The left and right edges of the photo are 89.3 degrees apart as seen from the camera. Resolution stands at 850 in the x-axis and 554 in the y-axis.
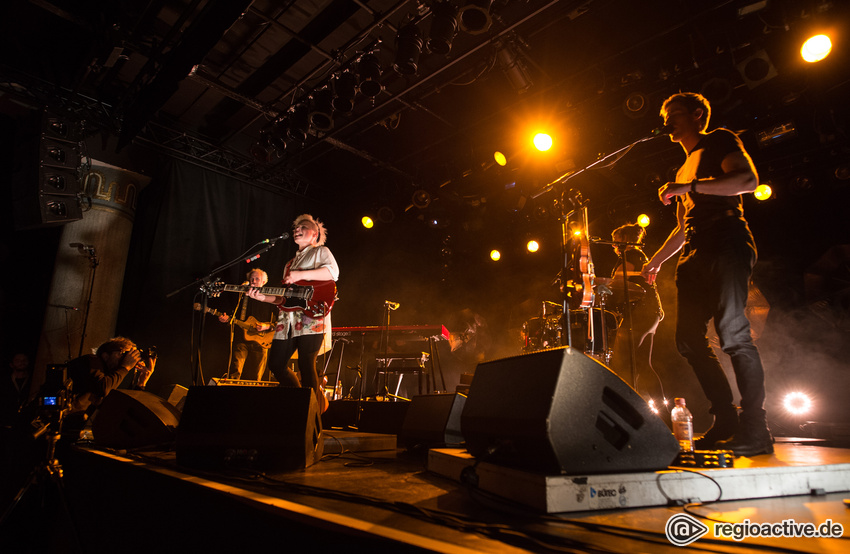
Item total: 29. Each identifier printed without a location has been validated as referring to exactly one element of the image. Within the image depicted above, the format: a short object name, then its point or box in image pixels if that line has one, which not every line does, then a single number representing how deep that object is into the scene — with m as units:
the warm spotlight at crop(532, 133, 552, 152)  6.89
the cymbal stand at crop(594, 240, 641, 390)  3.51
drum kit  5.16
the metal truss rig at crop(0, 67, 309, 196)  7.12
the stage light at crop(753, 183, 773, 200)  7.06
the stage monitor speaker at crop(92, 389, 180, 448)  3.41
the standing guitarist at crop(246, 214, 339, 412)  3.66
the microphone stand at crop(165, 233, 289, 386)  5.38
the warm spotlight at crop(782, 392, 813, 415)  6.35
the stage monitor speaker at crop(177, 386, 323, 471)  2.34
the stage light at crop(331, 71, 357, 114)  6.20
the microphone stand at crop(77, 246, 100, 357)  7.23
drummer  5.40
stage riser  1.37
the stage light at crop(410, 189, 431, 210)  9.22
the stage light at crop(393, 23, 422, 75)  5.29
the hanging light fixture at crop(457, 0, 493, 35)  4.66
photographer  4.39
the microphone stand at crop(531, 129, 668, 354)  3.49
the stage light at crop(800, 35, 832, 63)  4.89
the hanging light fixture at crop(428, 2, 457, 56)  4.94
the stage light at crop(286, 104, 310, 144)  6.87
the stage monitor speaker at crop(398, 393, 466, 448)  2.78
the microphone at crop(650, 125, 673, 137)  2.98
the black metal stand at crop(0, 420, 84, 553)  2.54
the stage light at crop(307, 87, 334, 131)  6.52
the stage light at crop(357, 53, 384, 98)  5.82
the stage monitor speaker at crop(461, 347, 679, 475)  1.42
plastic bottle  2.56
